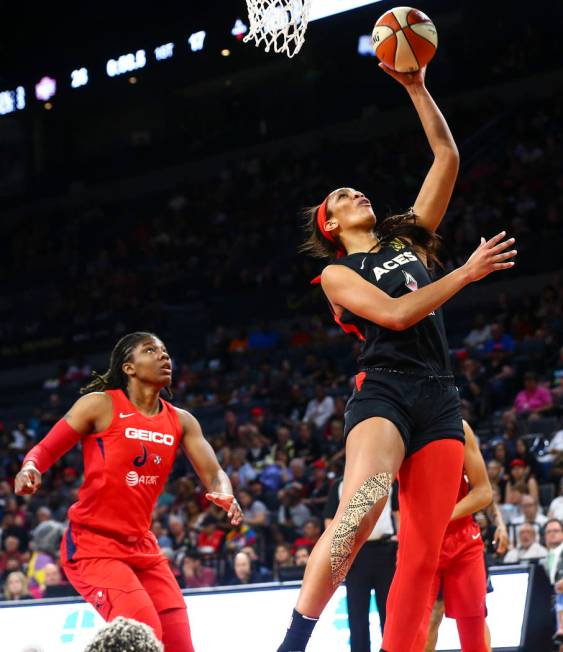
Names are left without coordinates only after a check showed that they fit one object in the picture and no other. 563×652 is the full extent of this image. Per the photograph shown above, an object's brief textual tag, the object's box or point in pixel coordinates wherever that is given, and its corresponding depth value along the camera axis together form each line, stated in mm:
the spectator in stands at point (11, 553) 13648
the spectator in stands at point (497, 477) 11391
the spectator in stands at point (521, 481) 10891
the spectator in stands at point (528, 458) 11547
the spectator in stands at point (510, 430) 12281
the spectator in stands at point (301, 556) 10688
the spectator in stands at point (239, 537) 12219
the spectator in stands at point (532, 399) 13203
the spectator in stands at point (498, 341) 15103
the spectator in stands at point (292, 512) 12328
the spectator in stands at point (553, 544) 9148
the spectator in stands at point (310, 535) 11523
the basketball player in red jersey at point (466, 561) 5906
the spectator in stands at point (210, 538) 12523
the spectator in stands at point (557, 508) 10344
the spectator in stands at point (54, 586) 10617
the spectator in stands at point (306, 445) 14422
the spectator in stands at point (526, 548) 9914
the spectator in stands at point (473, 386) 13875
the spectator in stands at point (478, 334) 15812
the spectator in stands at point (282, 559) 11241
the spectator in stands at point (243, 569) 10977
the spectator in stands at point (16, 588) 11867
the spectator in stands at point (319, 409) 15250
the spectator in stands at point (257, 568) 11375
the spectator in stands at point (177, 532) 12945
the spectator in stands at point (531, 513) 10414
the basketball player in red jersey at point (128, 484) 5363
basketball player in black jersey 4137
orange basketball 4945
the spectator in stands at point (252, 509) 12914
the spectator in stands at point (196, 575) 11609
